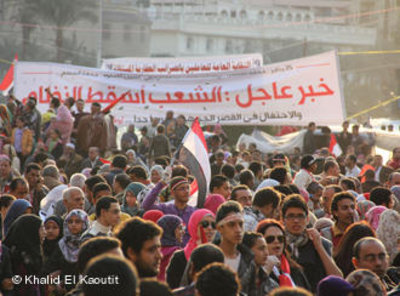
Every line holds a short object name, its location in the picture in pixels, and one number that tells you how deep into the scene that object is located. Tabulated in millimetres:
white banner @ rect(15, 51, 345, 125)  39562
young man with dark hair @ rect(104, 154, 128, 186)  23344
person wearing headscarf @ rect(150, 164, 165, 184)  22203
